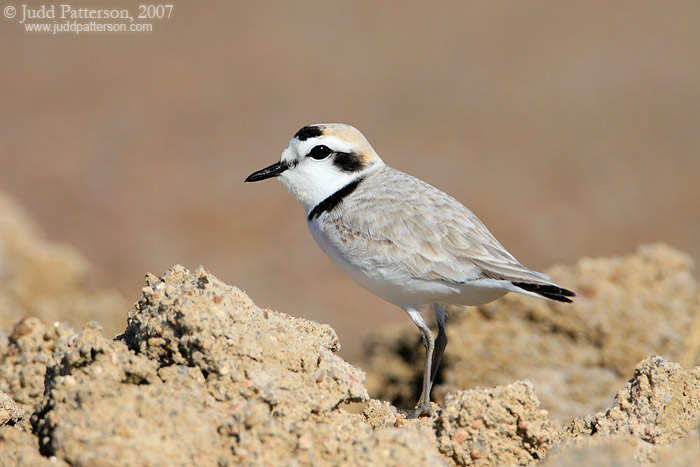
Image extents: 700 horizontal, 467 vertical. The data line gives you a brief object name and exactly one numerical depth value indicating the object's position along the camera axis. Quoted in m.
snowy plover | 9.70
